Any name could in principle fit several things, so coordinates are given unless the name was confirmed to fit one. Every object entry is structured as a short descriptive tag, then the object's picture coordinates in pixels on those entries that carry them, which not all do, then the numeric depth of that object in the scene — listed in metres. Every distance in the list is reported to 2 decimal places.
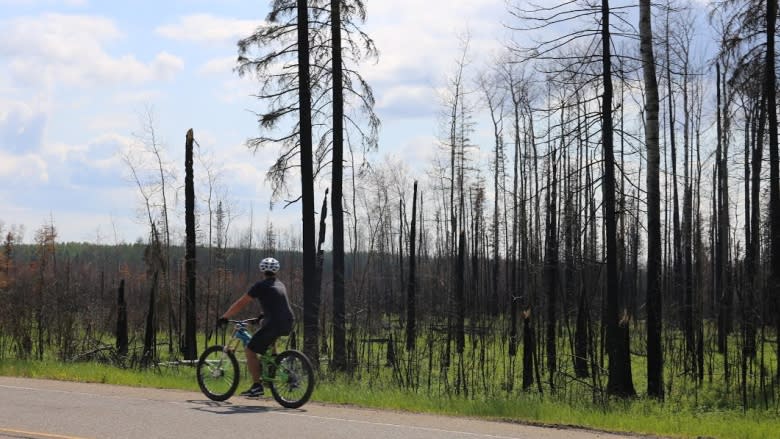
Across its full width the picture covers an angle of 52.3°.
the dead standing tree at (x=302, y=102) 21.27
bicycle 11.12
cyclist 11.48
